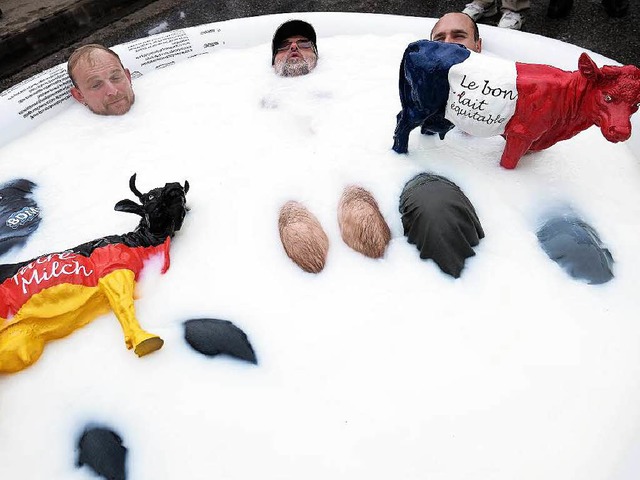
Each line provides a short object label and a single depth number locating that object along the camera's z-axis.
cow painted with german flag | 1.76
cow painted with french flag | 1.84
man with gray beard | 2.03
